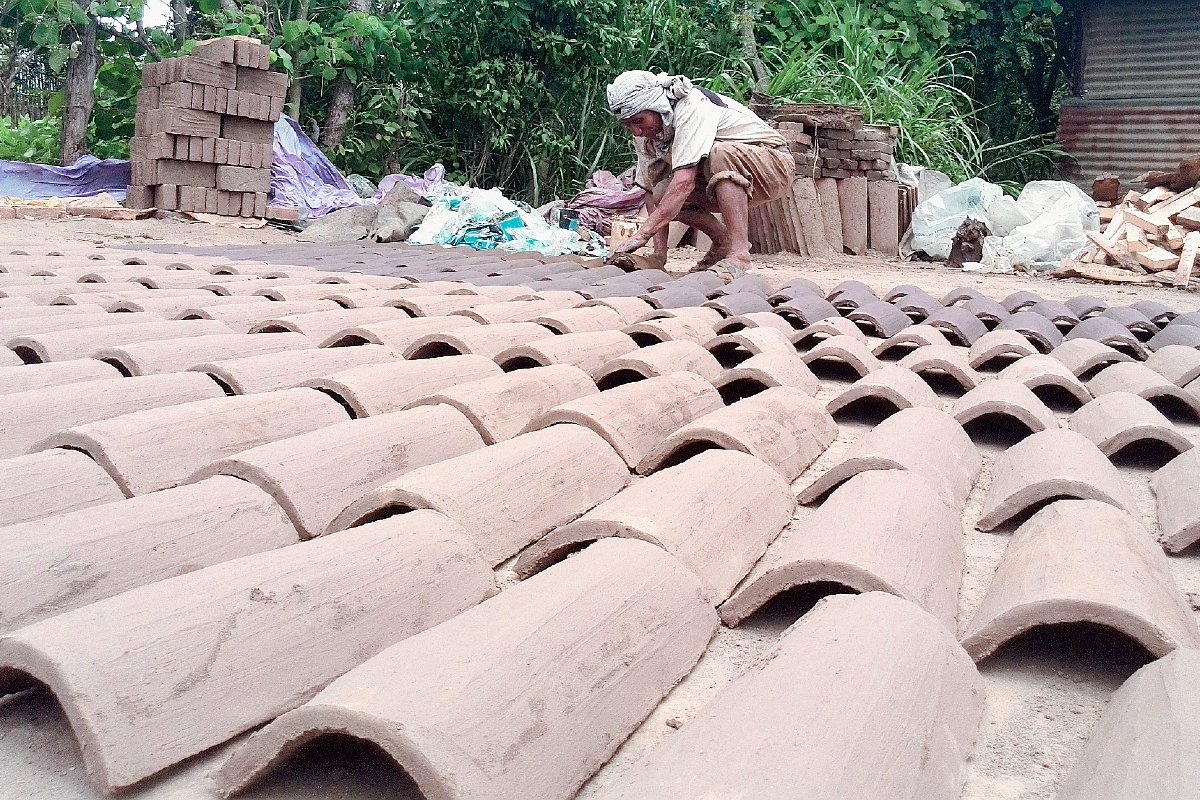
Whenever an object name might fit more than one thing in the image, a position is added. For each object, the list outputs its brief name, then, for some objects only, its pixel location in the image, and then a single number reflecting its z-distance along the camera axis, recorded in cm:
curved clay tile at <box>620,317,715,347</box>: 309
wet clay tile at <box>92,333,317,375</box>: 222
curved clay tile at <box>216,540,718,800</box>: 85
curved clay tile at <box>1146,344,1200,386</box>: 288
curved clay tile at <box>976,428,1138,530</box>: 176
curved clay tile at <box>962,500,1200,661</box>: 119
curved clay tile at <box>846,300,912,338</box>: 369
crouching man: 612
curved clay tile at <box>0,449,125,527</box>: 138
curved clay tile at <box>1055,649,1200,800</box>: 89
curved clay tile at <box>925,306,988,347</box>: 372
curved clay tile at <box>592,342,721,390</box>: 250
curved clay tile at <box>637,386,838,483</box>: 193
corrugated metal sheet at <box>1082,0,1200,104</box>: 1333
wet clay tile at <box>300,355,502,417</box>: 205
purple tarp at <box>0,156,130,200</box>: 1009
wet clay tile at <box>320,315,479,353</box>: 265
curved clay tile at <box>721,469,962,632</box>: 131
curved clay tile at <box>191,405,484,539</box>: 149
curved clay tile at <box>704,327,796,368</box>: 296
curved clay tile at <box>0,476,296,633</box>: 114
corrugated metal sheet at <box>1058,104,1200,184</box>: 1320
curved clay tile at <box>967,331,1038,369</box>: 321
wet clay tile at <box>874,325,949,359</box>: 334
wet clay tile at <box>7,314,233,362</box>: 228
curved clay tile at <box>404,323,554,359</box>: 261
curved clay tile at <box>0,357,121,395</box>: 198
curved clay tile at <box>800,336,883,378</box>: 290
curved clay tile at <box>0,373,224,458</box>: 174
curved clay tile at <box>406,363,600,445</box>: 199
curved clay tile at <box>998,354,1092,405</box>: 273
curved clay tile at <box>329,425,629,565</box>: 144
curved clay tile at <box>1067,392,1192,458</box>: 220
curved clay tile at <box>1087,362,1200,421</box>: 265
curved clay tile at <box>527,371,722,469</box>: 194
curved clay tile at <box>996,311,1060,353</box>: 355
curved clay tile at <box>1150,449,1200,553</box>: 172
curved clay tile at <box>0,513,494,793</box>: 90
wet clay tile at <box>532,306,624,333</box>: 302
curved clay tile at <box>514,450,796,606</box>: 140
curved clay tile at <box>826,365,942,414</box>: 248
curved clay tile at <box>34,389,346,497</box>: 156
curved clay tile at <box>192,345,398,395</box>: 211
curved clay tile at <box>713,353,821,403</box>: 261
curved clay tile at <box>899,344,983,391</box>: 287
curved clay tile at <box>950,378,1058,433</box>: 233
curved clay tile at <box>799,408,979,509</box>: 185
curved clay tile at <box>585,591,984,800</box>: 88
